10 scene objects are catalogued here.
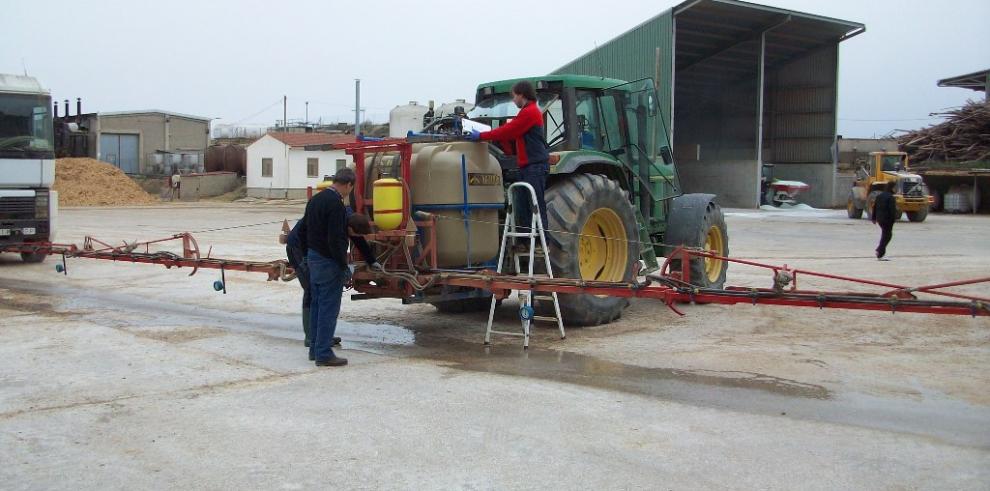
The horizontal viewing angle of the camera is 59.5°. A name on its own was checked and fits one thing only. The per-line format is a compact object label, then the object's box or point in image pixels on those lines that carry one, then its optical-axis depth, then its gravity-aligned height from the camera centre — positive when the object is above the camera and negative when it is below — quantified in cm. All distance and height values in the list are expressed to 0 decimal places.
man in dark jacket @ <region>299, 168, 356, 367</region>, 686 -43
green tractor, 842 +25
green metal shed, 3155 +518
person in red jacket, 776 +62
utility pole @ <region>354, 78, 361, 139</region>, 3709 +474
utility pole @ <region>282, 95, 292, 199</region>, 4571 +565
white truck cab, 1414 +59
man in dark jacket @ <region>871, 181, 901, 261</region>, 1576 -5
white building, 4569 +198
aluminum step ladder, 757 -41
